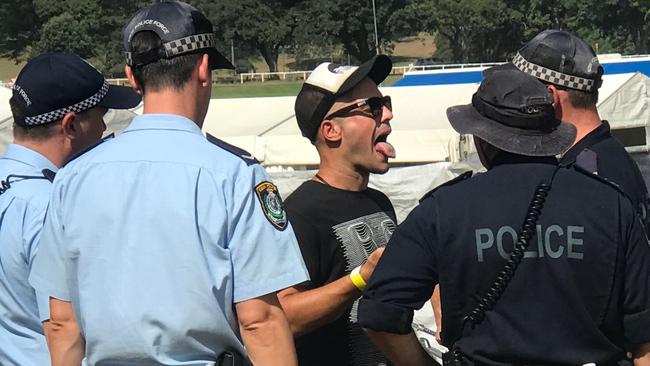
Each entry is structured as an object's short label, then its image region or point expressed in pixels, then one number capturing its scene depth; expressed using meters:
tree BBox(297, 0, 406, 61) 88.75
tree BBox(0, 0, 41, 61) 97.06
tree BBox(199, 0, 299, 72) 88.75
